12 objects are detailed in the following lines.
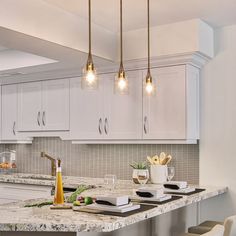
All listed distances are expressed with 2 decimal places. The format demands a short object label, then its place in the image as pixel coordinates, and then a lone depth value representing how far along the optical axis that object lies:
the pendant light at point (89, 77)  2.64
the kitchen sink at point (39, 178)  4.72
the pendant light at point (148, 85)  2.98
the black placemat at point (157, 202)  2.72
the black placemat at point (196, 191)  3.18
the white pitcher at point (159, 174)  3.86
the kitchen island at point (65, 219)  2.06
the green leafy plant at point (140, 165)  3.94
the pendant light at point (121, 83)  2.84
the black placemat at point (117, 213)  2.33
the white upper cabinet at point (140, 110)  3.83
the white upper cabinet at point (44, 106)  4.71
